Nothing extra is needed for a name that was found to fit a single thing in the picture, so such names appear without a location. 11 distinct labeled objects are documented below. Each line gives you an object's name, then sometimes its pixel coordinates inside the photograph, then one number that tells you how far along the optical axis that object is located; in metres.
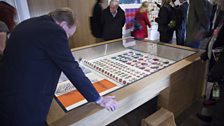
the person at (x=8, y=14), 1.72
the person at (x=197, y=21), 2.83
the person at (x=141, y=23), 3.79
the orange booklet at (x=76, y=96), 1.29
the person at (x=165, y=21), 3.32
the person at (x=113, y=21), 3.02
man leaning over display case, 0.95
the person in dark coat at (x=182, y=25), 3.21
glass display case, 1.24
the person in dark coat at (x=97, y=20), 3.44
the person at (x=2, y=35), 1.36
